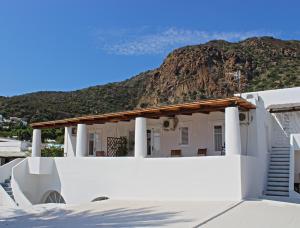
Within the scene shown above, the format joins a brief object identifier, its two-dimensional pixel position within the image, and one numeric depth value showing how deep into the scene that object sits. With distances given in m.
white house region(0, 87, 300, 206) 16.25
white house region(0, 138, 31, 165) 40.53
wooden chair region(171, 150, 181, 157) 21.58
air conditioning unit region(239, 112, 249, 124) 18.97
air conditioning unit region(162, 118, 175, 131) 22.33
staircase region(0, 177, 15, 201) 24.01
